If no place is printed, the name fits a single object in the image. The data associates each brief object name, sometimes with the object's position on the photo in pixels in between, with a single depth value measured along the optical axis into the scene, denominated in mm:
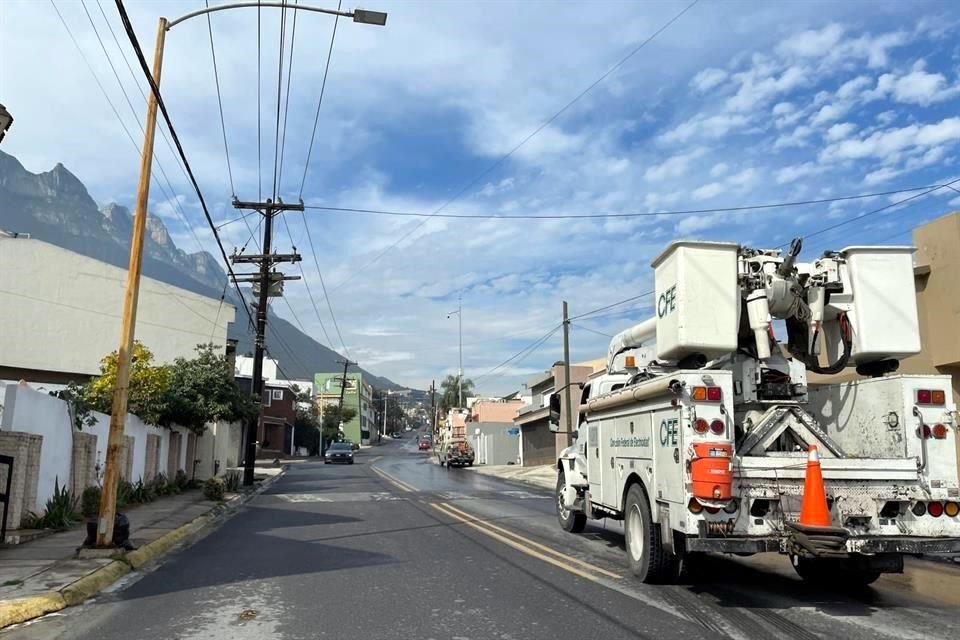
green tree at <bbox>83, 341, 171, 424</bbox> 20578
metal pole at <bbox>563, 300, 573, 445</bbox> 32369
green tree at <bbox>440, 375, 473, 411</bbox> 107688
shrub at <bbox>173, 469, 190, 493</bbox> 23656
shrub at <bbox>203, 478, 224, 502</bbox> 20578
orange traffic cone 6816
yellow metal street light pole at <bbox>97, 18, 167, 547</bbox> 10234
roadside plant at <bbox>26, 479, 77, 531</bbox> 12344
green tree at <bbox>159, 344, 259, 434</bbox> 23303
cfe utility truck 6965
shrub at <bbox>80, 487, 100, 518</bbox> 14883
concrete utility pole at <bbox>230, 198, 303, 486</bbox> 27672
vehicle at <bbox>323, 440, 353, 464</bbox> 54031
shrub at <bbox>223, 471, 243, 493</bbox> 24391
